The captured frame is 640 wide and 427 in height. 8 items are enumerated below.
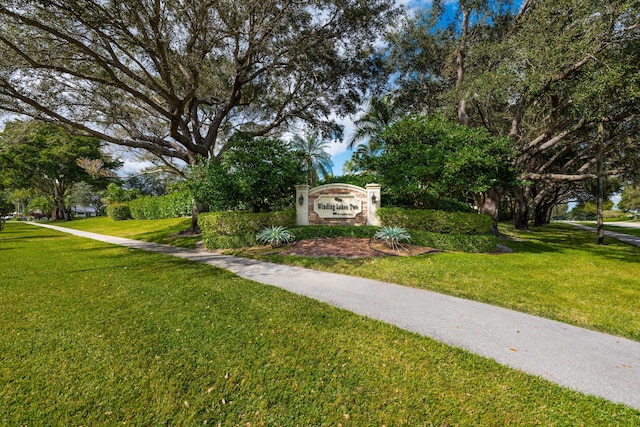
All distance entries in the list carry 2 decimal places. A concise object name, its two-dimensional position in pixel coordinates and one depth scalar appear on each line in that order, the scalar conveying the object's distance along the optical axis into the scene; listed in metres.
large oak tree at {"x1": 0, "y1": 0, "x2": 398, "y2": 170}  7.33
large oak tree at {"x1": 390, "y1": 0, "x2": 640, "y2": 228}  7.35
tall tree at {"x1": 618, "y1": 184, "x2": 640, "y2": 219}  39.31
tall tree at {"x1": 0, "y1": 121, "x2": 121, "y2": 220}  25.42
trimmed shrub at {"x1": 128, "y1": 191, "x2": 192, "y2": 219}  23.20
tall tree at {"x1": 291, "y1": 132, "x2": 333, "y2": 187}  23.72
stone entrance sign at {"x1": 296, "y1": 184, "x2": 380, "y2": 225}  10.64
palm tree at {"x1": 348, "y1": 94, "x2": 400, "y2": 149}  19.05
